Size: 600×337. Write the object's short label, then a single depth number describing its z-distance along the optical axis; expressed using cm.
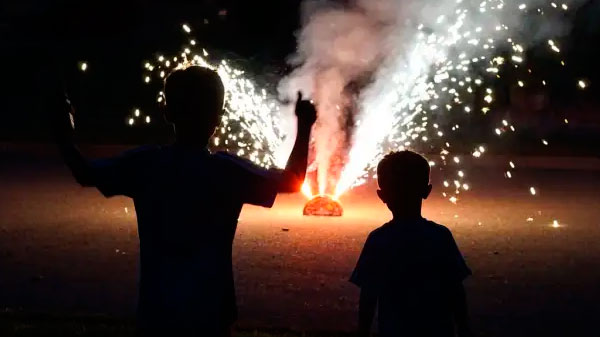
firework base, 1205
